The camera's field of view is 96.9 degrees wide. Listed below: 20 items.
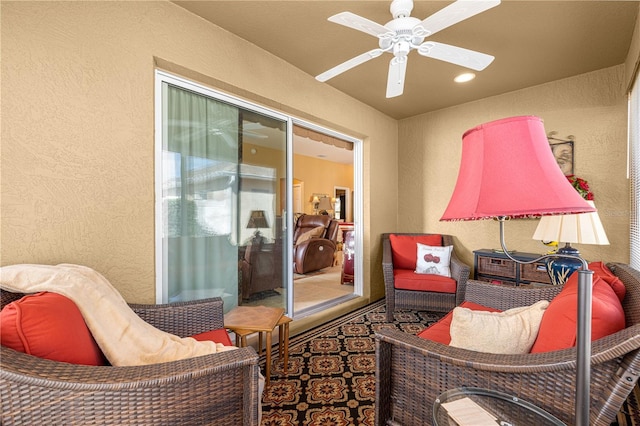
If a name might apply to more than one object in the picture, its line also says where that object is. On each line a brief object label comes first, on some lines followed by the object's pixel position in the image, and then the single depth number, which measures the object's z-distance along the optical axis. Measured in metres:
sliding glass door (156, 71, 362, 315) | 1.99
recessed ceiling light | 2.79
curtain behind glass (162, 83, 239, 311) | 2.00
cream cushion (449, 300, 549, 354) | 1.15
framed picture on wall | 2.95
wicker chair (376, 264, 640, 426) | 0.81
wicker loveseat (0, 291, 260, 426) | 0.79
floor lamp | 0.63
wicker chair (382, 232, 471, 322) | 2.83
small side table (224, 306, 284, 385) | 1.80
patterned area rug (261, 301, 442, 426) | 1.64
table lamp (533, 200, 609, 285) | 1.99
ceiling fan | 1.41
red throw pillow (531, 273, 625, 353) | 0.93
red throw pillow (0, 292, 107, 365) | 0.86
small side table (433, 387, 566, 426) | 0.86
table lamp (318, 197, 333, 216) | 8.12
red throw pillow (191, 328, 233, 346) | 1.56
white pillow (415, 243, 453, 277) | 3.09
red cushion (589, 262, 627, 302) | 1.18
